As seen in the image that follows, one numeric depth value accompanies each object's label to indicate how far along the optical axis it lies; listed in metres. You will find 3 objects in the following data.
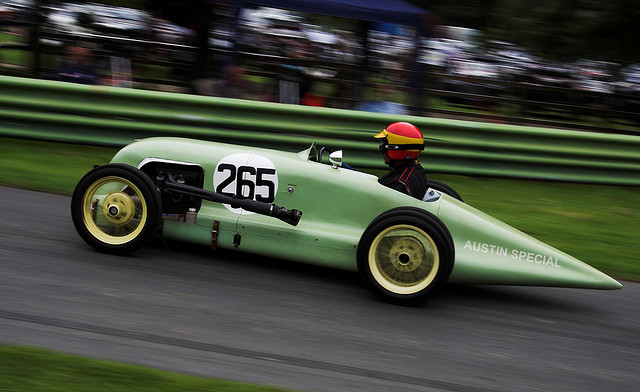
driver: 5.51
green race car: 5.10
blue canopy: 10.28
